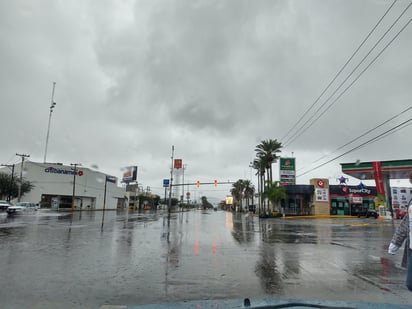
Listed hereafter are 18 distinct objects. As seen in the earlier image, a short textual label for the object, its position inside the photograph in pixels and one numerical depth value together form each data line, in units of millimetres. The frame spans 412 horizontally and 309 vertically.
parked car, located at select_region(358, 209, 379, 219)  49312
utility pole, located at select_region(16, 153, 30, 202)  60181
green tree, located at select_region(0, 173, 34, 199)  57562
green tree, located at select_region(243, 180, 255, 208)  101275
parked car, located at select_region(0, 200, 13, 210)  42044
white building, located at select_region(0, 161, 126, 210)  71250
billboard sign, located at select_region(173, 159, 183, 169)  54341
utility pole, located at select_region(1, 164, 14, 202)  58344
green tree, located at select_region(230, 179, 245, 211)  110106
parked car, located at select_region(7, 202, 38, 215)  39500
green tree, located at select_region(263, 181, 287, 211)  50969
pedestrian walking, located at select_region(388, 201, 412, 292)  4164
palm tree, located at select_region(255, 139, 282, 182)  54000
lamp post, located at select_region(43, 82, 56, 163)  63881
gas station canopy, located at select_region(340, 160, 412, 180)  45375
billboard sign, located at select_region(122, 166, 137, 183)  102188
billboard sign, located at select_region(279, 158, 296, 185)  60156
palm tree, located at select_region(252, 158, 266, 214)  56303
